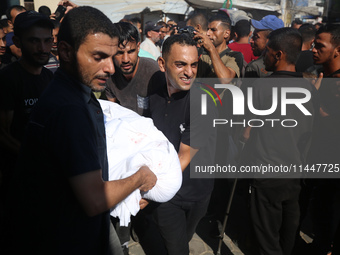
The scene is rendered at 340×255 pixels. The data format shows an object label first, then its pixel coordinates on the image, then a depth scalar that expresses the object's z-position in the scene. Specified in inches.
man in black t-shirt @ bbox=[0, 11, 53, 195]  104.2
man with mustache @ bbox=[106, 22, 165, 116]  120.3
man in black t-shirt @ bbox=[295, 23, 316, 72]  177.6
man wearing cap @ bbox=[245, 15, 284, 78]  186.7
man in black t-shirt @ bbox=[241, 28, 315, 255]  102.6
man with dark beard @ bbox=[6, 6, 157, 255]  52.9
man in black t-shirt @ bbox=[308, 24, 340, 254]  113.3
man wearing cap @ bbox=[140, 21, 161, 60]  310.2
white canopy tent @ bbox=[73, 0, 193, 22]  373.7
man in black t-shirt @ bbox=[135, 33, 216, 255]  94.1
